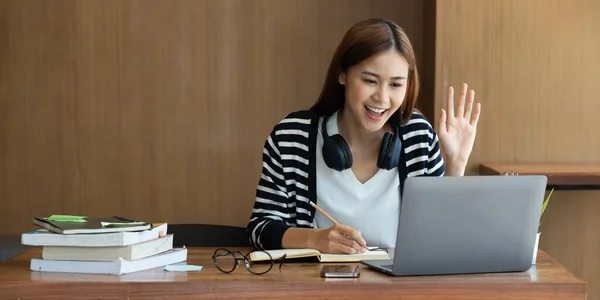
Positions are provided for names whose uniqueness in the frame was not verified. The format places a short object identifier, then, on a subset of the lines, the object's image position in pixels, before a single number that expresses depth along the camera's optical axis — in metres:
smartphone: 1.93
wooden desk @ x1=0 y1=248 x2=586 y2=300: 1.88
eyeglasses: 2.04
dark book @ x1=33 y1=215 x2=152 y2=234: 2.03
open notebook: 2.13
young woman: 2.50
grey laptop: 1.89
